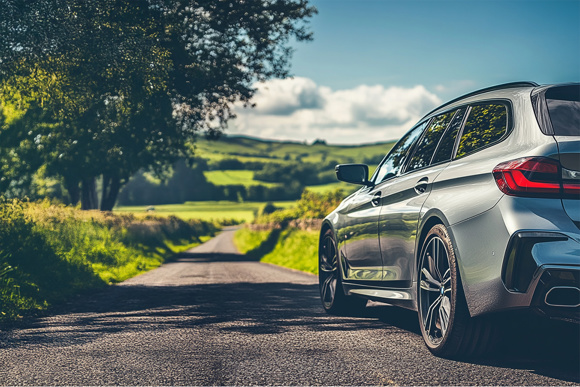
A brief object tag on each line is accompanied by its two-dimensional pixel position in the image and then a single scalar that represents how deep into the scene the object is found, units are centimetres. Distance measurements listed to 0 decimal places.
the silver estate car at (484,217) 362
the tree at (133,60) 1018
